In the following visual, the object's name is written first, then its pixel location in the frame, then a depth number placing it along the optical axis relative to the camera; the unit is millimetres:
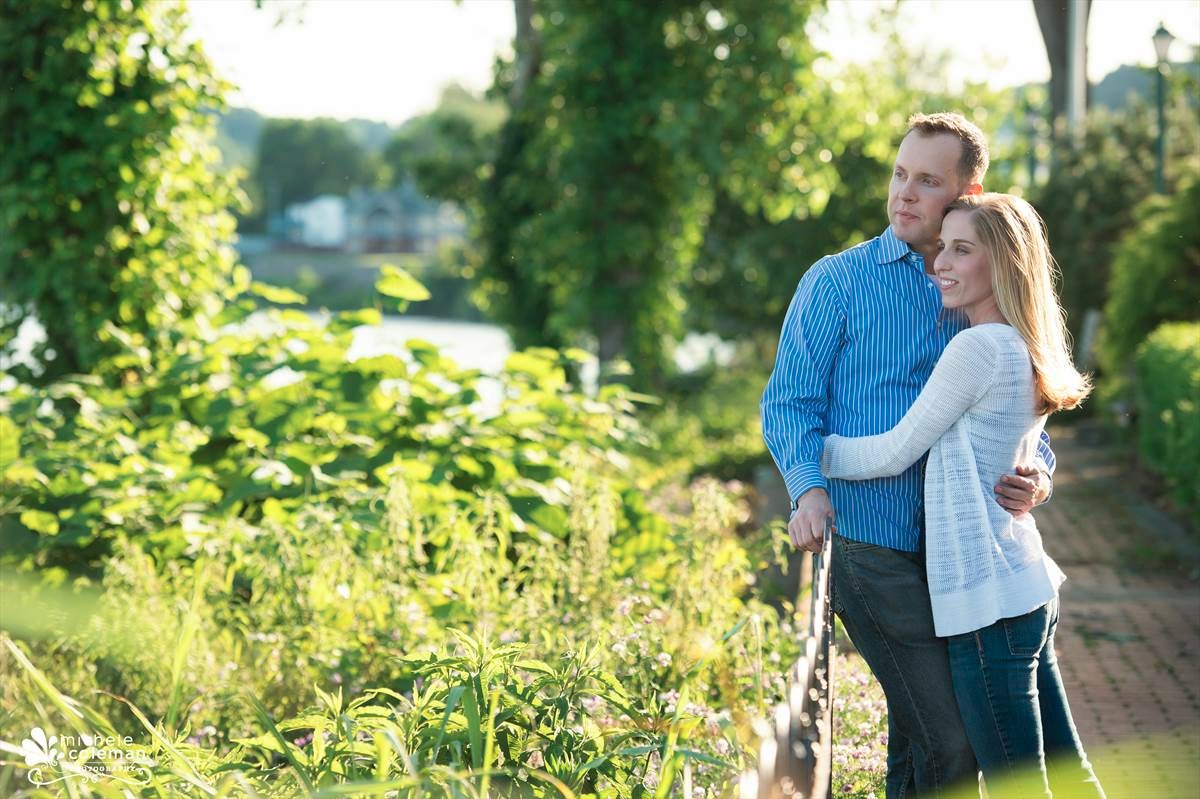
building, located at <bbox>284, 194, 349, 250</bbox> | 98500
